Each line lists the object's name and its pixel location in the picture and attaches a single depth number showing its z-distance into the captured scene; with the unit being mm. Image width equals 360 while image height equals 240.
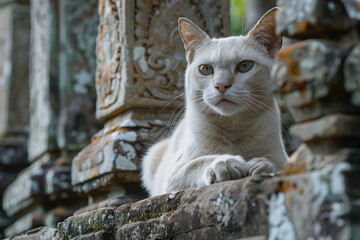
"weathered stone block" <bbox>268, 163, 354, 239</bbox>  1364
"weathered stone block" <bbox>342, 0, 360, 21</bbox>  1483
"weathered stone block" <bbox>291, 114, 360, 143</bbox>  1439
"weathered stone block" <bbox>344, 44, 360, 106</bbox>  1417
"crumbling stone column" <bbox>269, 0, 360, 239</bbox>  1382
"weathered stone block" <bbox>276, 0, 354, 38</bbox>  1486
